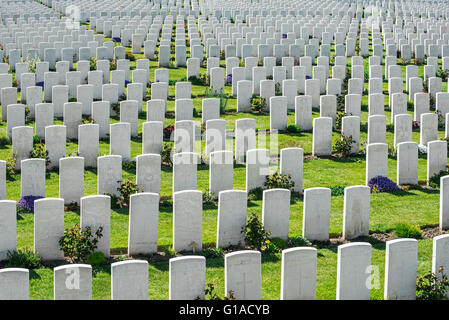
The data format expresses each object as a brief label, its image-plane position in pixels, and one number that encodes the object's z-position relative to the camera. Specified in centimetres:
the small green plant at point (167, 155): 1559
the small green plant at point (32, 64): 2146
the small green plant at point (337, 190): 1422
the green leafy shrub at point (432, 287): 998
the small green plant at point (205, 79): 2222
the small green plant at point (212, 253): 1143
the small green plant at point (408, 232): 1223
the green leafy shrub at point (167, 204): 1338
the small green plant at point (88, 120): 1725
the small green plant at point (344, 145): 1653
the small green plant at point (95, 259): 1101
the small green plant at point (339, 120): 1834
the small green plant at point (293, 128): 1825
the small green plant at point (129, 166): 1518
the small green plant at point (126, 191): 1329
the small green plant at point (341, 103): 1972
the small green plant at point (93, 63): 2317
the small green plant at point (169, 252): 1149
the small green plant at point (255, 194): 1381
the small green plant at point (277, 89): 2095
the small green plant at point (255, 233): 1162
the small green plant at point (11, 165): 1501
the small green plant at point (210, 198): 1364
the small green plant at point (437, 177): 1484
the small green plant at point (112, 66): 2357
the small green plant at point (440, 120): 1889
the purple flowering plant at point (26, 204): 1293
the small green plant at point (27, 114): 1859
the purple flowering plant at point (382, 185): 1430
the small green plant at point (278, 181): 1386
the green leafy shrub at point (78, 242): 1102
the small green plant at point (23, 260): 1089
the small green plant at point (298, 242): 1185
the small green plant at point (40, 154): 1517
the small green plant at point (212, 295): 947
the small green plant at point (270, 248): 1163
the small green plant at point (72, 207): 1312
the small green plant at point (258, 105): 1980
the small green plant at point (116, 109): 1934
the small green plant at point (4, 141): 1675
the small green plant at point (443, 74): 2345
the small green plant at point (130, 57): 2527
